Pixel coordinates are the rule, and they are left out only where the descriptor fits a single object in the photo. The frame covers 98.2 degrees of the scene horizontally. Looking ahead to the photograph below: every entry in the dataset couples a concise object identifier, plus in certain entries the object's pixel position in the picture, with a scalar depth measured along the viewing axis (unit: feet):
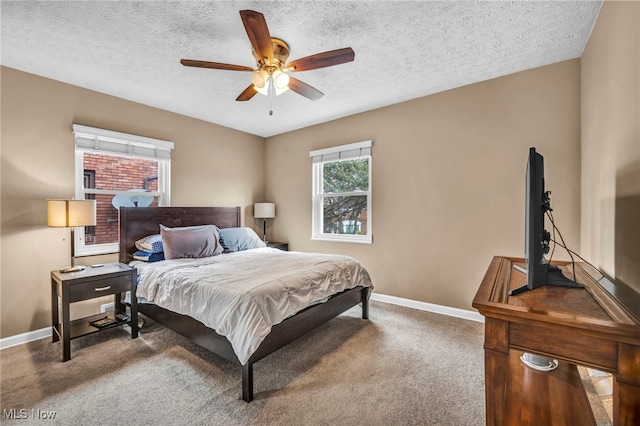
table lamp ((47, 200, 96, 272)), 8.30
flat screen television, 4.26
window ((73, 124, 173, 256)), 10.18
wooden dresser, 2.84
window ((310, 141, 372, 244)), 13.18
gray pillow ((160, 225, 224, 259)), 10.31
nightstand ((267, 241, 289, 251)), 15.06
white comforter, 6.21
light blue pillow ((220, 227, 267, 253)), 12.49
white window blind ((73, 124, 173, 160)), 10.04
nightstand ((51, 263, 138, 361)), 7.63
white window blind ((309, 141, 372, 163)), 12.80
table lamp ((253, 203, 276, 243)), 15.69
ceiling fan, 5.70
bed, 6.51
